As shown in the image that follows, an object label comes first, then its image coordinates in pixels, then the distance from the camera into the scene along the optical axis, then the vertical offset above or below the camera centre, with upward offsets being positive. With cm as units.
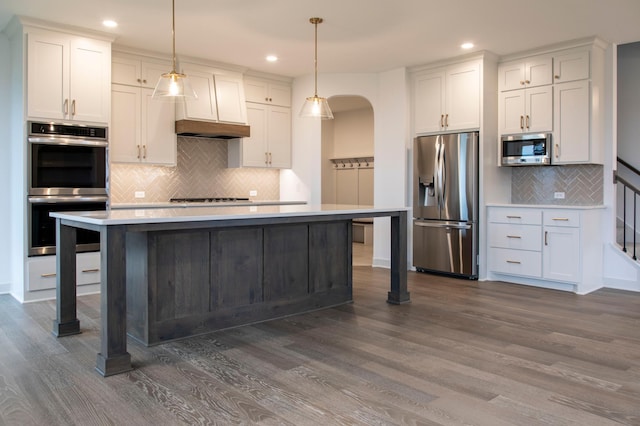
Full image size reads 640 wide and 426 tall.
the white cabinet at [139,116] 532 +102
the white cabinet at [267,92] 651 +157
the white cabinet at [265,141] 646 +89
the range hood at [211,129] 568 +93
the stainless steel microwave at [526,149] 538 +65
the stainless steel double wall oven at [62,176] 455 +31
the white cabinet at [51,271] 457 -59
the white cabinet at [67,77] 455 +125
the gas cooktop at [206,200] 604 +11
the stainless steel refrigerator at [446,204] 564 +5
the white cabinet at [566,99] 514 +117
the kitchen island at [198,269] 281 -43
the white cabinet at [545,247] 500 -41
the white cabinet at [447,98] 570 +131
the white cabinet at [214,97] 579 +136
